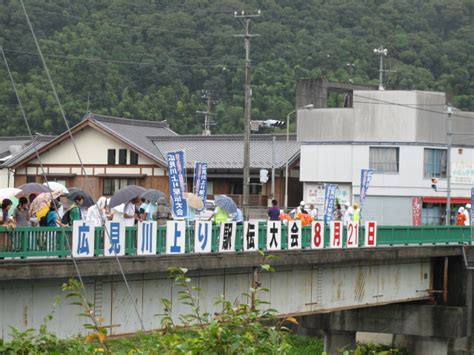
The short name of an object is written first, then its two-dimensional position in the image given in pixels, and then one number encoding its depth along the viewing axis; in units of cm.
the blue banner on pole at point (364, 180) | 3824
